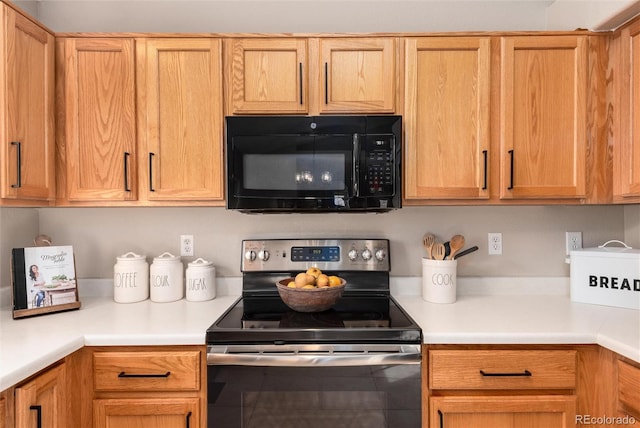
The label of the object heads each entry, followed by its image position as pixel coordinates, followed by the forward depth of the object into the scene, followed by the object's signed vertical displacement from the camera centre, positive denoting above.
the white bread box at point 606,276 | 1.65 -0.32
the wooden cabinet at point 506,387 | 1.34 -0.64
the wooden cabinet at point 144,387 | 1.34 -0.64
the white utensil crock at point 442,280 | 1.79 -0.35
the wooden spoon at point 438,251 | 1.83 -0.21
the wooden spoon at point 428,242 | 1.88 -0.18
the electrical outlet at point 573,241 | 2.00 -0.18
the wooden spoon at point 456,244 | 1.85 -0.18
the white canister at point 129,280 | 1.82 -0.35
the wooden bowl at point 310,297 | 1.57 -0.38
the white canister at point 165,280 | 1.83 -0.35
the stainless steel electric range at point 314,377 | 1.34 -0.60
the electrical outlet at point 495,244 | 2.01 -0.20
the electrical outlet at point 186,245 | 2.02 -0.20
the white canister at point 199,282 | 1.84 -0.36
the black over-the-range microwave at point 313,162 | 1.62 +0.20
